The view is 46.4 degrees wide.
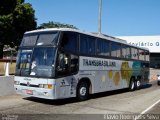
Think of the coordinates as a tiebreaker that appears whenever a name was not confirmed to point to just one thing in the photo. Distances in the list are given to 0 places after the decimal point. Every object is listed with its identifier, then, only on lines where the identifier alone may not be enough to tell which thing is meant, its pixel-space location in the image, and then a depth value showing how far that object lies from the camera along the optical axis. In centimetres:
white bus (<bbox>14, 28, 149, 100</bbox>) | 753
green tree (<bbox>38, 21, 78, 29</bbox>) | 5786
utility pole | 1352
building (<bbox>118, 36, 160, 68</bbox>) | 3943
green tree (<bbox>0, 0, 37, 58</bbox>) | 1763
